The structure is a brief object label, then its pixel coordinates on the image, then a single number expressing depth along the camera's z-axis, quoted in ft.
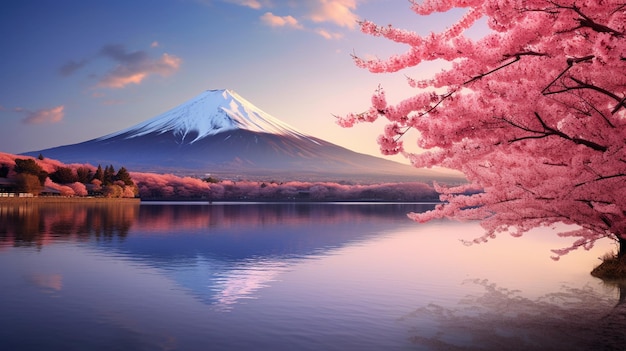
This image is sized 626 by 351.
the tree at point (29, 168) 418.92
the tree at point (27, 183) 405.59
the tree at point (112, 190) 472.03
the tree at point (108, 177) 488.44
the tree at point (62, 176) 461.53
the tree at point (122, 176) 502.30
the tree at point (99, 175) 496.80
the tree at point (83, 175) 481.46
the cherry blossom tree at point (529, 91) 27.12
